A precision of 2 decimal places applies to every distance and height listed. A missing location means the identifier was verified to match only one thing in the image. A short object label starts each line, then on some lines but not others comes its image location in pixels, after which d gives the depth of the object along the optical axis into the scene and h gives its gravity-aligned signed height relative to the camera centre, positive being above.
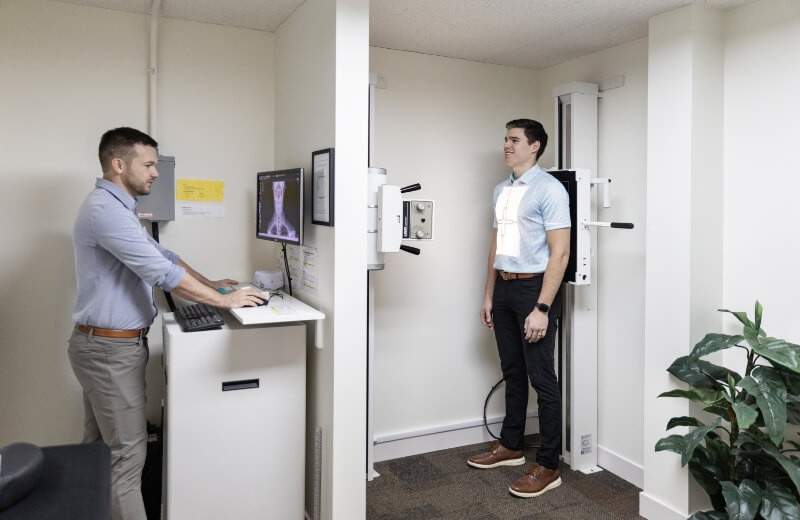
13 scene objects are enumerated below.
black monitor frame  2.44 +0.18
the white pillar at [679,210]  2.49 +0.17
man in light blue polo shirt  2.84 -0.16
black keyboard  2.31 -0.30
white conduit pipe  2.75 +0.79
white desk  2.17 -0.26
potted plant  2.06 -0.70
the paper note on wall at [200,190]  2.91 +0.28
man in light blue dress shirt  2.14 -0.21
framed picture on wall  2.30 +0.24
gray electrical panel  2.75 +0.23
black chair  0.97 -0.43
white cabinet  2.24 -0.69
